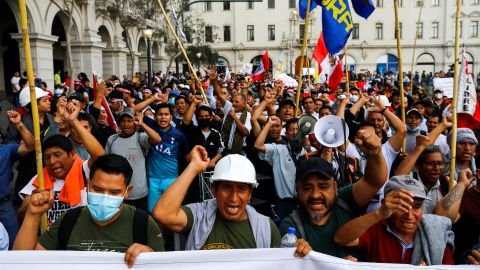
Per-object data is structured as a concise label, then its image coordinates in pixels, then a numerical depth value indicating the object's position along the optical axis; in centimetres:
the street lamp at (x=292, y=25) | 5069
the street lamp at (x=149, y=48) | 1552
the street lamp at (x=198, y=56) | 3134
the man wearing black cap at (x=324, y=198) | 273
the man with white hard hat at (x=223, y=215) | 262
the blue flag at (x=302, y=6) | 976
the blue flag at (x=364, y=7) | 645
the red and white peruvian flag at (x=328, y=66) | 1012
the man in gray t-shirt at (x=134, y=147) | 493
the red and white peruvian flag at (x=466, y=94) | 397
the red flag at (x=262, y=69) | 1508
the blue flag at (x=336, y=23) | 655
